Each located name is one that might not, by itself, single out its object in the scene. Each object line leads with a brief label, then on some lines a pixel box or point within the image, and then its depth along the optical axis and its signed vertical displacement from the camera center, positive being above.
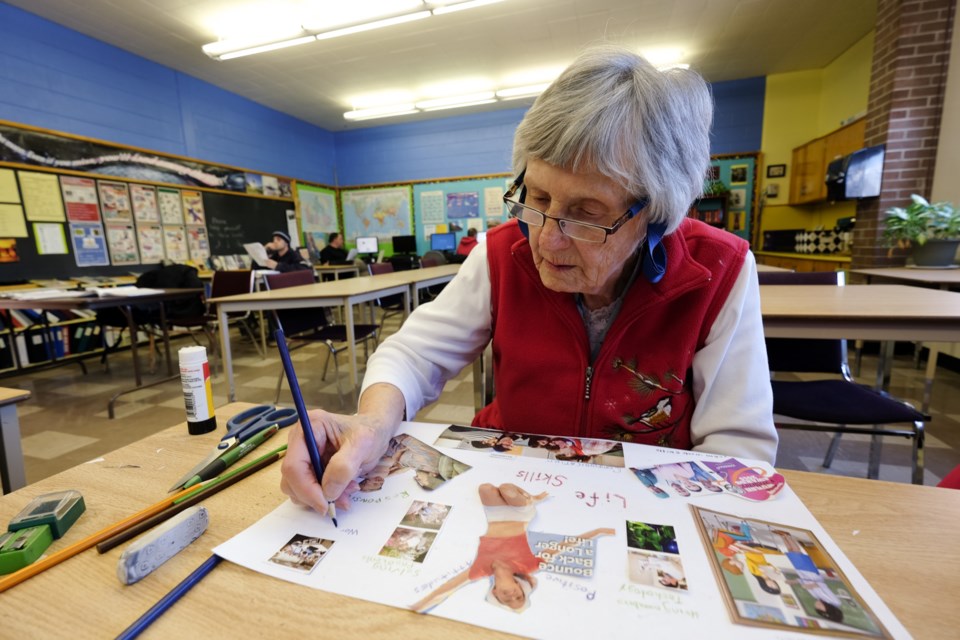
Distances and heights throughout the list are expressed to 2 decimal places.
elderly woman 0.63 -0.10
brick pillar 3.15 +1.06
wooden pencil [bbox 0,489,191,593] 0.39 -0.28
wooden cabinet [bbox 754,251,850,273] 4.23 -0.25
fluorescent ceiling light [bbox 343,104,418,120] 6.44 +2.09
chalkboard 5.43 +0.48
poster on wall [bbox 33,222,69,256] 3.80 +0.20
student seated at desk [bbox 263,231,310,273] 5.07 -0.03
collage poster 0.33 -0.28
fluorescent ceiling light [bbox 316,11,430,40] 3.83 +2.06
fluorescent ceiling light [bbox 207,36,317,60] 4.24 +2.07
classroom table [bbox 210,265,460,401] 2.42 -0.26
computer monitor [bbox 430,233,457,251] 7.46 +0.13
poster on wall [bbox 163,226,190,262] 4.88 +0.15
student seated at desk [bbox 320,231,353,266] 6.86 -0.04
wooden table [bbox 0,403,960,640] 0.33 -0.29
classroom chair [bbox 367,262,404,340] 4.23 -0.48
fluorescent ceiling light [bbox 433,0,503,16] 3.66 +2.05
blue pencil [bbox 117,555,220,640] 0.33 -0.28
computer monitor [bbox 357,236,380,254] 7.72 +0.13
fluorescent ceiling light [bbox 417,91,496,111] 6.07 +2.11
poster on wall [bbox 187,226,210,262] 5.14 +0.16
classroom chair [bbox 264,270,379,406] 2.73 -0.50
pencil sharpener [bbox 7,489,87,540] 0.45 -0.27
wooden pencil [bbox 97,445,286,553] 0.44 -0.28
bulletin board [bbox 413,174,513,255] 7.22 +0.75
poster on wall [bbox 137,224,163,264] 4.63 +0.17
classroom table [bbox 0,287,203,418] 2.53 -0.26
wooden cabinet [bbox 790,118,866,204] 4.46 +0.95
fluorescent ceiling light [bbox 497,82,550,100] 5.85 +2.12
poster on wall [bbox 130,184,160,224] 4.55 +0.58
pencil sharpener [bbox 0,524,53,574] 0.40 -0.27
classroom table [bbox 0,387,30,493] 1.00 -0.43
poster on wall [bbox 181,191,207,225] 5.05 +0.58
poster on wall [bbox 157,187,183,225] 4.81 +0.58
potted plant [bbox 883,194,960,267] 2.74 +0.04
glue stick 0.71 -0.22
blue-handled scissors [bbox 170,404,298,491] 0.61 -0.28
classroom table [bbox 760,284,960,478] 1.27 -0.24
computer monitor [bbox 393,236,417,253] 7.60 +0.12
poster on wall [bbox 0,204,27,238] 3.57 +0.33
